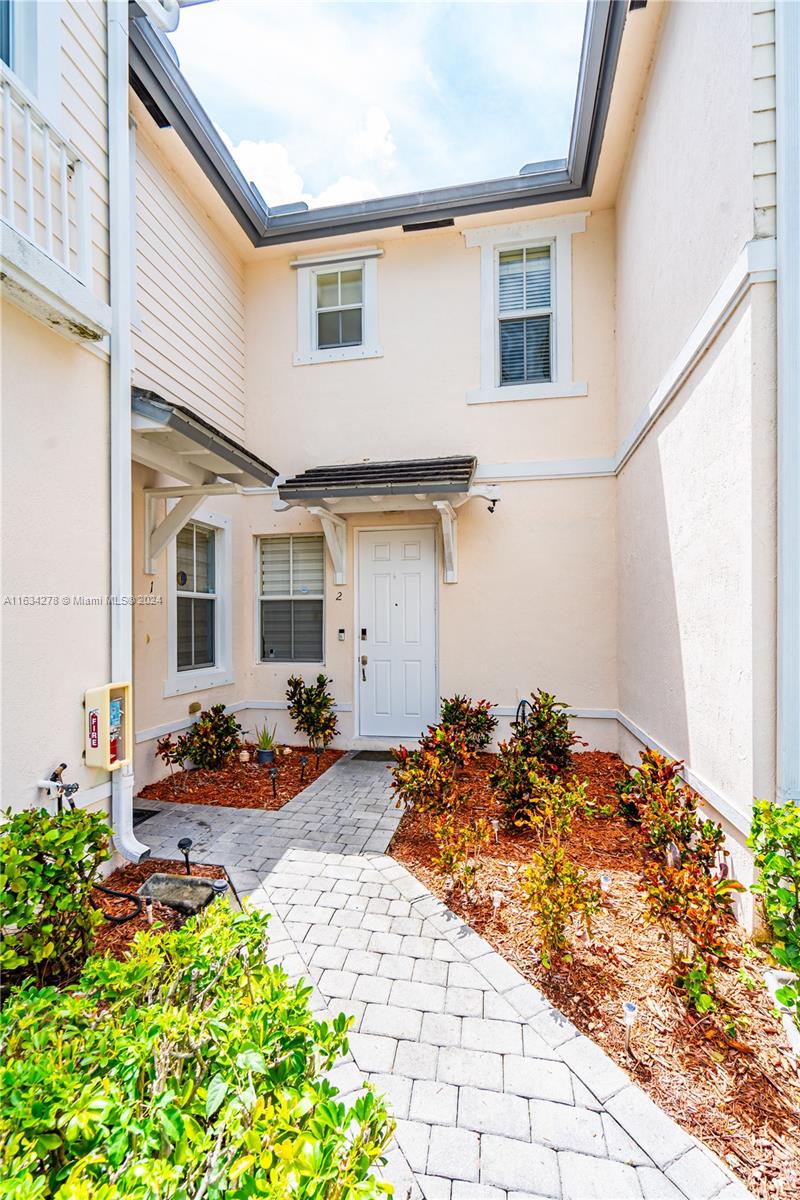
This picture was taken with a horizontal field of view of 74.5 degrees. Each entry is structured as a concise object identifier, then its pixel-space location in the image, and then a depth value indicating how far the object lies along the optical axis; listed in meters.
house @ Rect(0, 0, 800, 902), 2.74
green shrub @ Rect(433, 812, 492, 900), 3.14
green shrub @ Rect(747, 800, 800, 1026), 1.84
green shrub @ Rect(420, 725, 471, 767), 4.48
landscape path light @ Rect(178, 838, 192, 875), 3.13
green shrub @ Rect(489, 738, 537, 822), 4.05
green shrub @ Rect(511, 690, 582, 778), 4.73
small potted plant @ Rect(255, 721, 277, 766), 5.91
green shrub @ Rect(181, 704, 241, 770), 5.29
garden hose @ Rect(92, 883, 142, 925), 2.81
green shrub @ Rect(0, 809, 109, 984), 2.19
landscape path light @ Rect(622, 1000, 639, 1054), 2.08
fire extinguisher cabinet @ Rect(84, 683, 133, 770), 3.30
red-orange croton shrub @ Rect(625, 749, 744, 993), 2.21
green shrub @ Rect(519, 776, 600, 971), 2.51
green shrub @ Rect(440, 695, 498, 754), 5.82
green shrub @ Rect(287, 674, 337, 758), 6.07
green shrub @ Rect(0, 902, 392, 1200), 0.87
